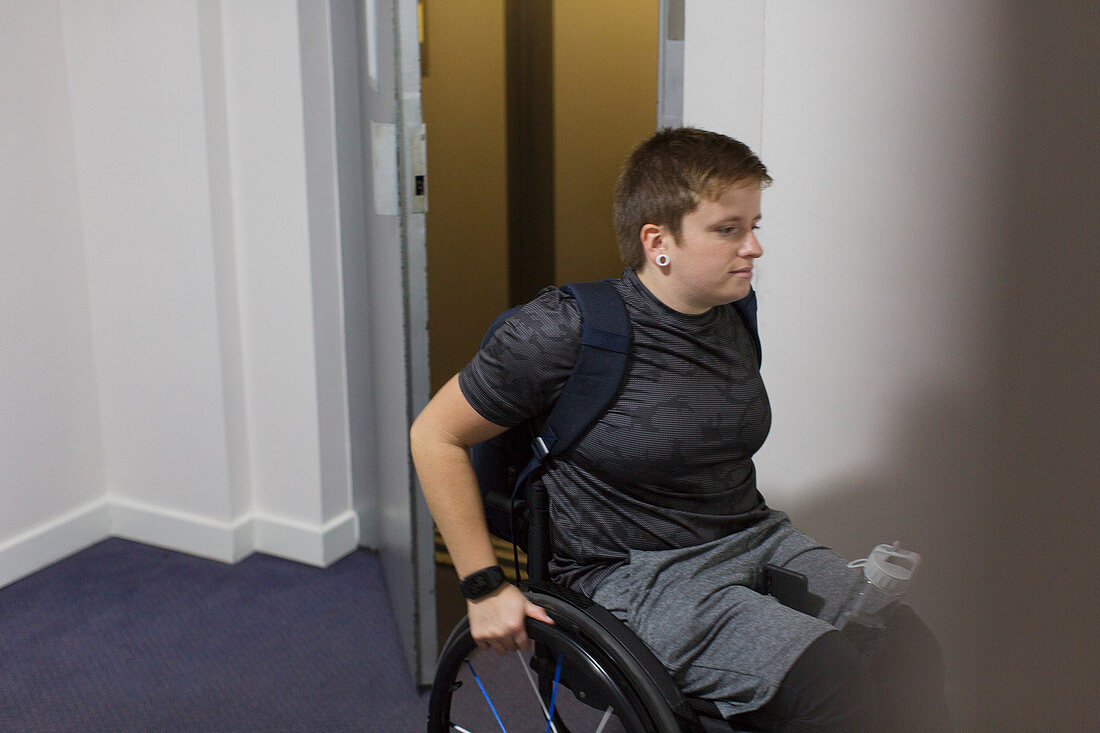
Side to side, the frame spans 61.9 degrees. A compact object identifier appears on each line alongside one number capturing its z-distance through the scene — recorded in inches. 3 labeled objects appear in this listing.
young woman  45.0
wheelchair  41.1
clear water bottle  47.4
